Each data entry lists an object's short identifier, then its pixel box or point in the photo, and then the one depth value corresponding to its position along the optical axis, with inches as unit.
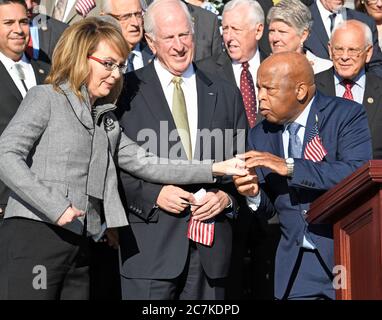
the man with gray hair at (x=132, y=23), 342.6
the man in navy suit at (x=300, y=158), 265.1
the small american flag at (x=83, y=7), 370.6
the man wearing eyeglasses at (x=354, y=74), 331.0
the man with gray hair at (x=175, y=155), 275.0
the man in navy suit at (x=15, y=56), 294.7
